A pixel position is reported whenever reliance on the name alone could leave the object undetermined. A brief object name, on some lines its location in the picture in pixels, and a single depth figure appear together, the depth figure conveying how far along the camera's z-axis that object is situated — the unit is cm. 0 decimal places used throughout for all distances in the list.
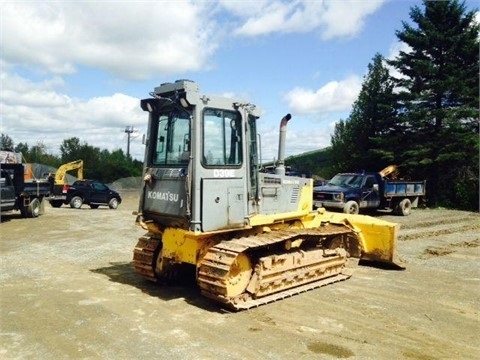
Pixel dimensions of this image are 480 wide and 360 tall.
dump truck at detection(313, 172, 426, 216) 1912
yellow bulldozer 712
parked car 2620
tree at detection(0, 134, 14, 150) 6991
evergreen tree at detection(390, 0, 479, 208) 2662
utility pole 6762
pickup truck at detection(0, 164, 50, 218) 1861
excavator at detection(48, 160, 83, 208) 2555
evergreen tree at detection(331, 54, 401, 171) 2889
